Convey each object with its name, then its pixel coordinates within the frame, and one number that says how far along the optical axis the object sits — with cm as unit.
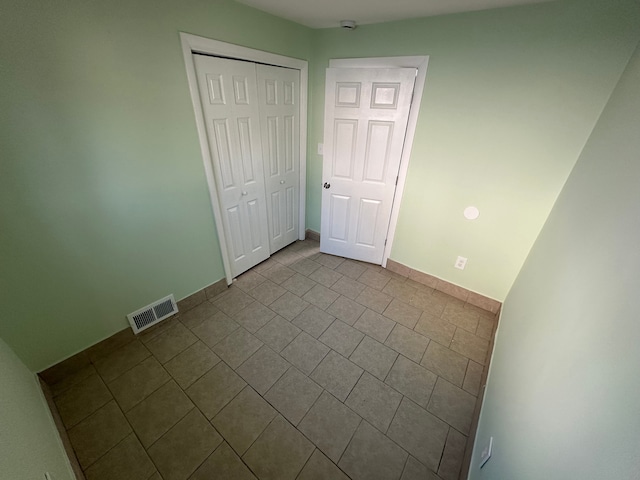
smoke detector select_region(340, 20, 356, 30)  212
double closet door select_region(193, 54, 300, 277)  198
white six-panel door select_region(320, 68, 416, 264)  226
